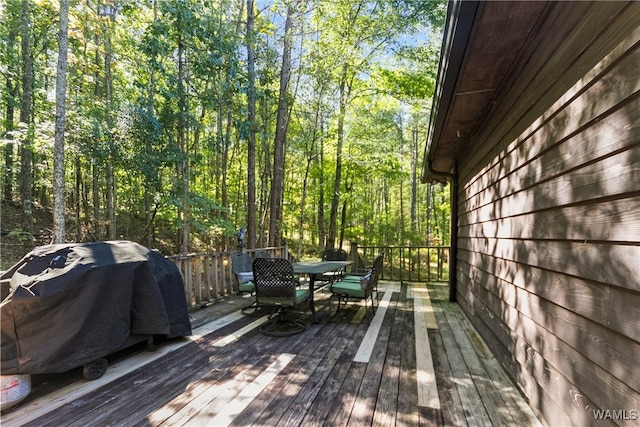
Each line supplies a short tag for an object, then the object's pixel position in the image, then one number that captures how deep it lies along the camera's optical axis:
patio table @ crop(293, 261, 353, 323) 3.78
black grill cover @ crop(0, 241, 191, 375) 1.98
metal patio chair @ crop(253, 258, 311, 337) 3.26
